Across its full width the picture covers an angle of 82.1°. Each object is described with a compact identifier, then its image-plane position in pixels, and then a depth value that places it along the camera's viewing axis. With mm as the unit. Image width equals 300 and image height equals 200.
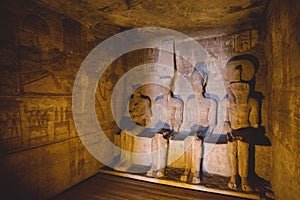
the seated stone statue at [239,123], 3350
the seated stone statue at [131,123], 4426
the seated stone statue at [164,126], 4035
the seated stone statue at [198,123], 3768
